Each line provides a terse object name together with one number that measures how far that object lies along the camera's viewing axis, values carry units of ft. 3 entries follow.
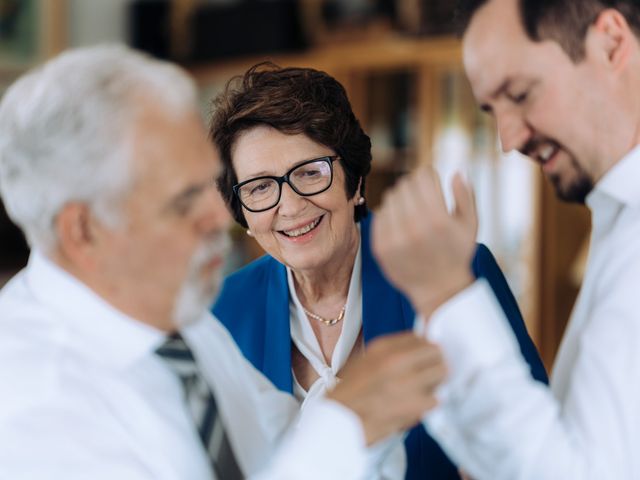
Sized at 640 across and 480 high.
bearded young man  3.49
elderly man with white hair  3.50
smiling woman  6.25
